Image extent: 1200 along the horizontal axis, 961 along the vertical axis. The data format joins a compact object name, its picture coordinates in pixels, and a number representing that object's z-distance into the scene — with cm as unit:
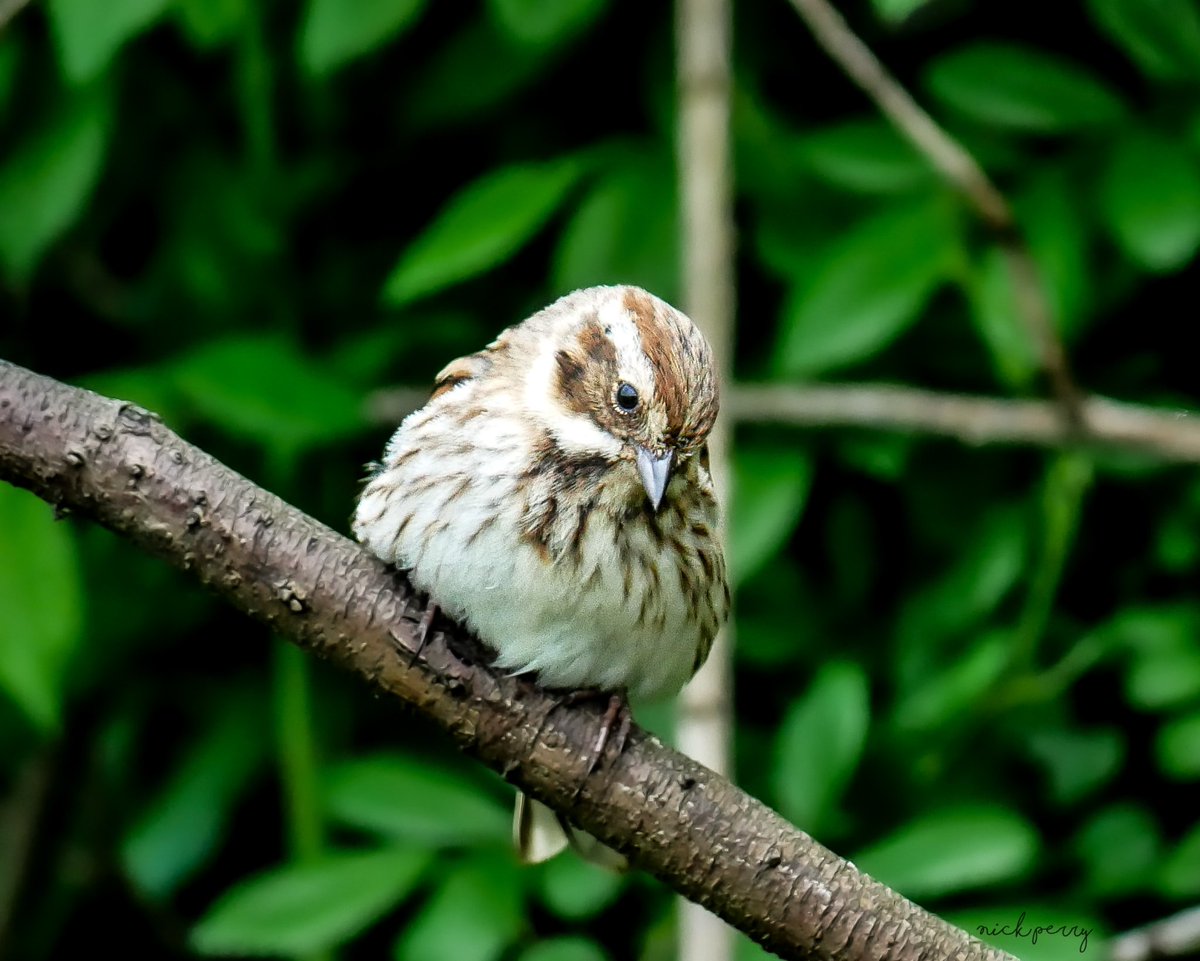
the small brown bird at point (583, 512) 438
